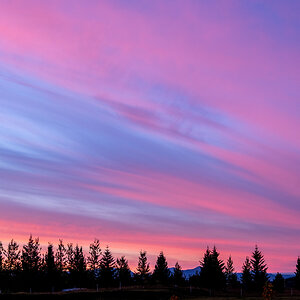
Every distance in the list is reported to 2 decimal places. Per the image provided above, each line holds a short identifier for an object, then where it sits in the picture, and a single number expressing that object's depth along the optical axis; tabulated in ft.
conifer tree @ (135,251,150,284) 437.29
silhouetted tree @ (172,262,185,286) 422.08
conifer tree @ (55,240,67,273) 426.92
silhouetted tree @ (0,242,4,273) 422.41
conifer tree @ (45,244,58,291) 358.23
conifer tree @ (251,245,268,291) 400.65
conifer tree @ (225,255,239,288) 466.17
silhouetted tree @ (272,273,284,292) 383.92
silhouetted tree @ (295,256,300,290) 393.29
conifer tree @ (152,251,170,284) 409.08
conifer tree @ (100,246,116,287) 366.67
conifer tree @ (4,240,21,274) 422.41
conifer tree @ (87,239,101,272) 415.85
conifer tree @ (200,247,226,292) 325.01
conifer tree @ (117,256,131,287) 402.23
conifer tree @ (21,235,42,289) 377.95
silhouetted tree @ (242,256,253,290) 462.60
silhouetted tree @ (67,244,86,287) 366.96
